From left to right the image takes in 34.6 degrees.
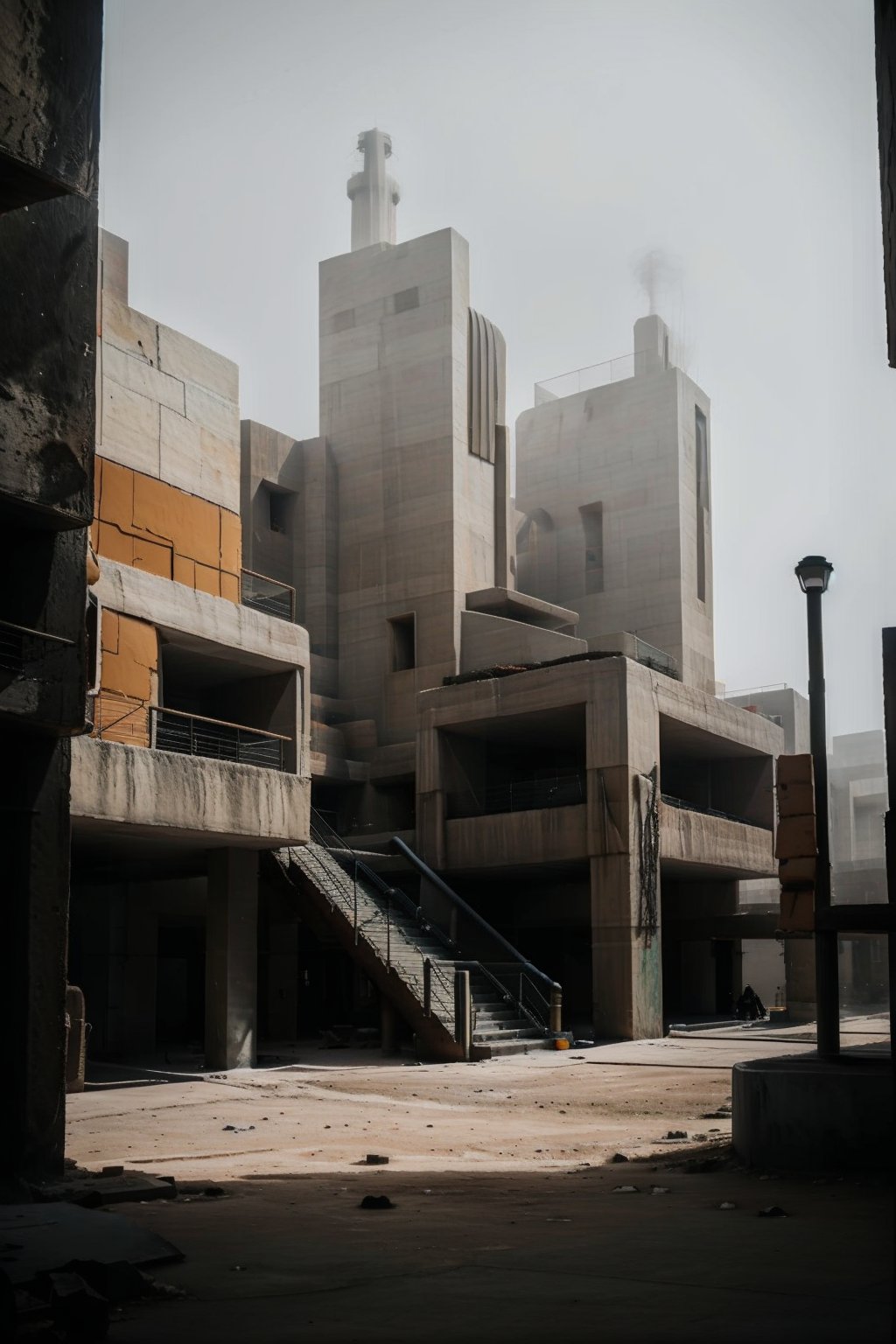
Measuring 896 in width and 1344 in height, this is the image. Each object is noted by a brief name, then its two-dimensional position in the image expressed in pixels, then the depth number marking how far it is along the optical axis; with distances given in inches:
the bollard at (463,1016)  1106.7
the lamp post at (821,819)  530.0
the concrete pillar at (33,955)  473.7
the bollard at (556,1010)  1236.0
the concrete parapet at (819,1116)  449.4
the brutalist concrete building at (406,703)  1078.4
